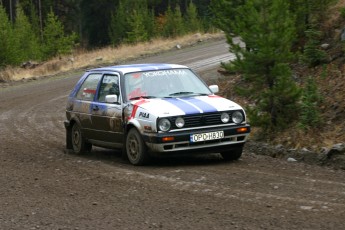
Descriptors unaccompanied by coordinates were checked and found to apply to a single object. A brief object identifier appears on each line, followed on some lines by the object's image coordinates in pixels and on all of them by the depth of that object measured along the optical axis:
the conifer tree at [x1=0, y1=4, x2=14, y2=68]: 36.50
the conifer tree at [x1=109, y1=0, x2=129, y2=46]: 67.24
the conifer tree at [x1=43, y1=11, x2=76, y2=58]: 49.81
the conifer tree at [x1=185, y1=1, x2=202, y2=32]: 62.03
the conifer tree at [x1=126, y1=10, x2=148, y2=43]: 54.91
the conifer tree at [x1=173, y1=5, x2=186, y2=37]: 57.62
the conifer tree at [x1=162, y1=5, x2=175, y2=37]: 59.78
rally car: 9.85
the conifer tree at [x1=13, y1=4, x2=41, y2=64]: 44.71
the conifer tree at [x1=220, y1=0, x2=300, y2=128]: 11.37
